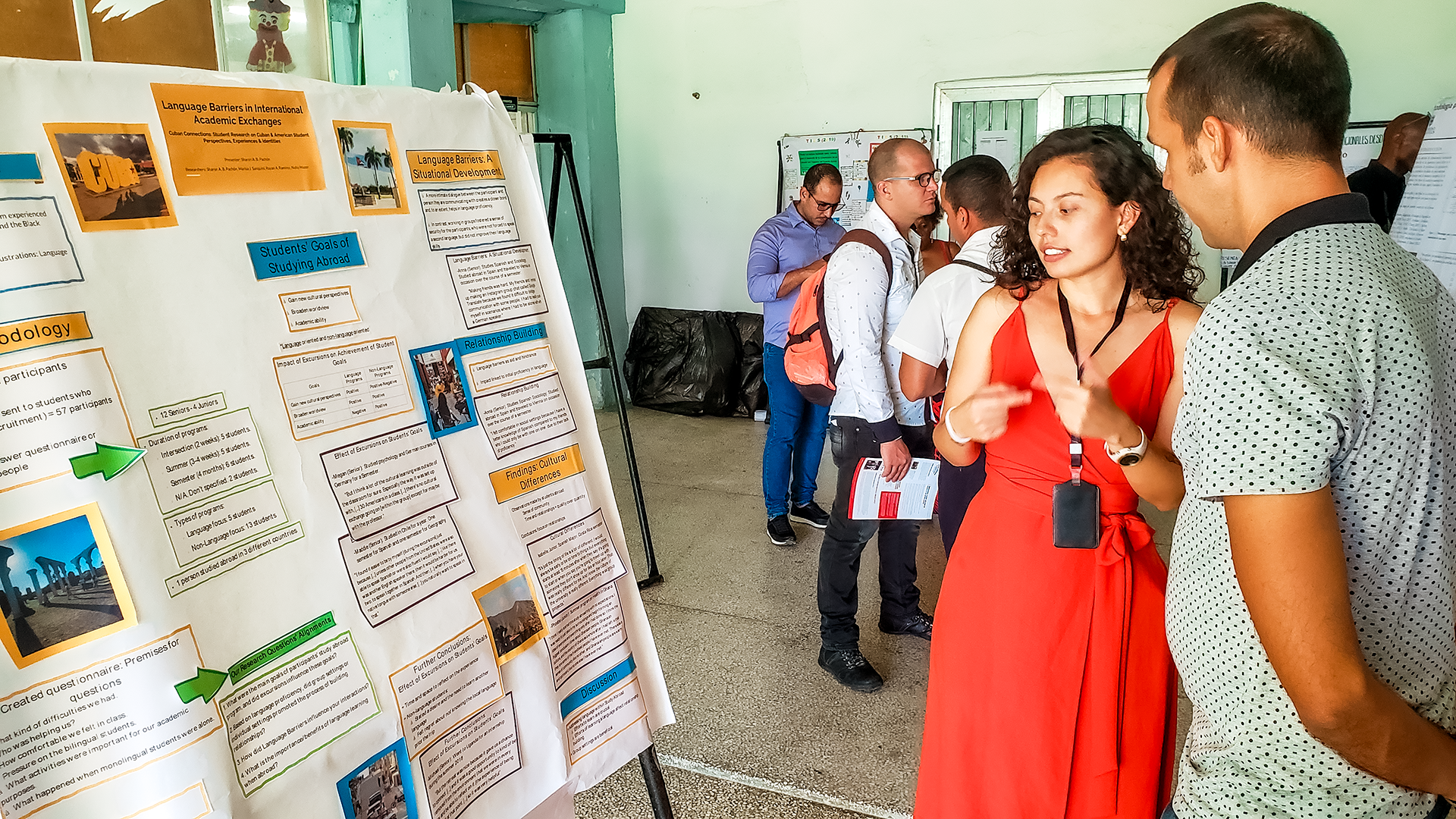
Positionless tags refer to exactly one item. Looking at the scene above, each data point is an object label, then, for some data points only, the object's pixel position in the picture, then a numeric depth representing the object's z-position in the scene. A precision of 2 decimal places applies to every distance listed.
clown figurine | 2.89
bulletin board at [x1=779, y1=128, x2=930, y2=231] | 5.43
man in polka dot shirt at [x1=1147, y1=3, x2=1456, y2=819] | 0.76
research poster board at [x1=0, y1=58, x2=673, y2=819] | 0.79
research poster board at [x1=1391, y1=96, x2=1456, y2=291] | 3.60
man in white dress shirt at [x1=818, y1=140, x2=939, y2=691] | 2.42
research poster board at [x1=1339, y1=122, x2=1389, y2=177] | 4.29
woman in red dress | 1.38
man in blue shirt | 3.82
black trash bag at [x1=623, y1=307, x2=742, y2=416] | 5.88
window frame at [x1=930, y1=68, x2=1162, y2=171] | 4.70
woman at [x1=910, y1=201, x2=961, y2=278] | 3.06
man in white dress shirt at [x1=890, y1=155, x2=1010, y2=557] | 2.10
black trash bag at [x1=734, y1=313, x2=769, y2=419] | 5.82
